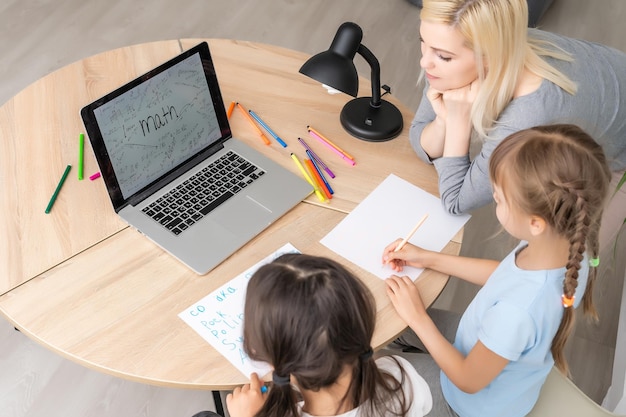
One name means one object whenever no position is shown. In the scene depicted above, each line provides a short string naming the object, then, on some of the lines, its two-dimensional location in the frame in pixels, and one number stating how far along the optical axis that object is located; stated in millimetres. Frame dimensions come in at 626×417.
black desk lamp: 1419
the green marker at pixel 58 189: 1362
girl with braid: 1080
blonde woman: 1340
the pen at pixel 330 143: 1554
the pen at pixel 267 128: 1567
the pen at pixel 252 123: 1565
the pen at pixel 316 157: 1515
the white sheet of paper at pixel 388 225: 1352
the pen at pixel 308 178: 1455
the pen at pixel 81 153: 1436
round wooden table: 1165
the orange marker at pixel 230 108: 1622
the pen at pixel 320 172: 1476
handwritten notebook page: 1156
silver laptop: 1299
